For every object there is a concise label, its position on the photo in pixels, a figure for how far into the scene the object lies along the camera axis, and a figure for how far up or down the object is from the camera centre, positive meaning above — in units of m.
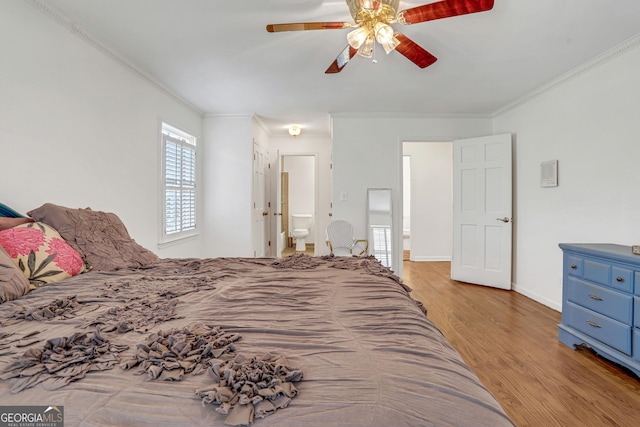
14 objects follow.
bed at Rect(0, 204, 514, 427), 0.62 -0.38
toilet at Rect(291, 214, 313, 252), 7.11 -0.44
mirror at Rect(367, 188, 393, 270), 4.50 -0.19
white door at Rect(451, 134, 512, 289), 4.11 +0.00
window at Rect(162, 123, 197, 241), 3.65 +0.35
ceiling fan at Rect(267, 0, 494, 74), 1.63 +1.11
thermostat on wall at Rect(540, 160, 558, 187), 3.35 +0.43
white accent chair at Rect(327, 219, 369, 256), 4.42 -0.40
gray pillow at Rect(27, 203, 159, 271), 1.73 -0.16
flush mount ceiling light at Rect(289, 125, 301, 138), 5.18 +1.37
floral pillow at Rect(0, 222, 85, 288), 1.42 -0.22
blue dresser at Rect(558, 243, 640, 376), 2.04 -0.66
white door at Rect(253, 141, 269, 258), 4.79 +0.13
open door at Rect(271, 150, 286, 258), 5.75 -0.02
